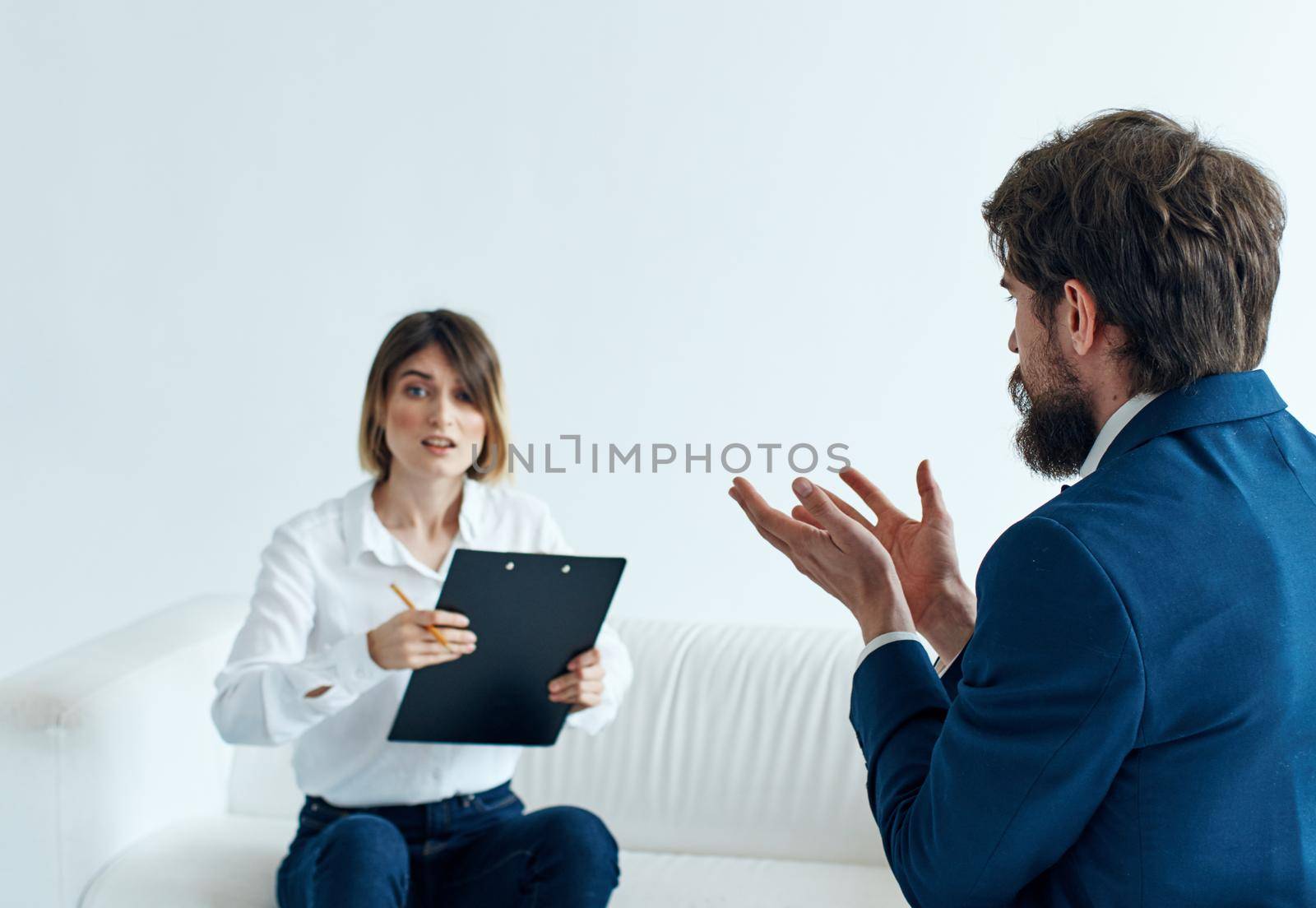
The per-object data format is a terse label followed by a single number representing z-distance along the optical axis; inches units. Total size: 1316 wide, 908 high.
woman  73.6
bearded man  39.6
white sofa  83.0
